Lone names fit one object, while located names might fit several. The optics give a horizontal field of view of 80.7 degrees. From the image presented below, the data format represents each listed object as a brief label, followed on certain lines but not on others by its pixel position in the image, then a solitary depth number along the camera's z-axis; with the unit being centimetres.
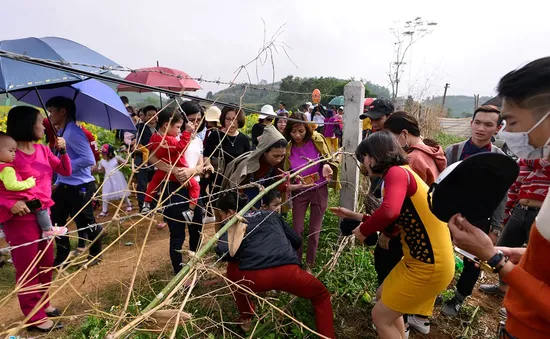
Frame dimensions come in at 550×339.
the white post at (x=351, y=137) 344
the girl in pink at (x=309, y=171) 356
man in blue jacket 337
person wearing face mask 109
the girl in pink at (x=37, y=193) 256
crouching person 228
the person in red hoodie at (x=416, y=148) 257
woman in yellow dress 196
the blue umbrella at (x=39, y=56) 236
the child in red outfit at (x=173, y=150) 322
